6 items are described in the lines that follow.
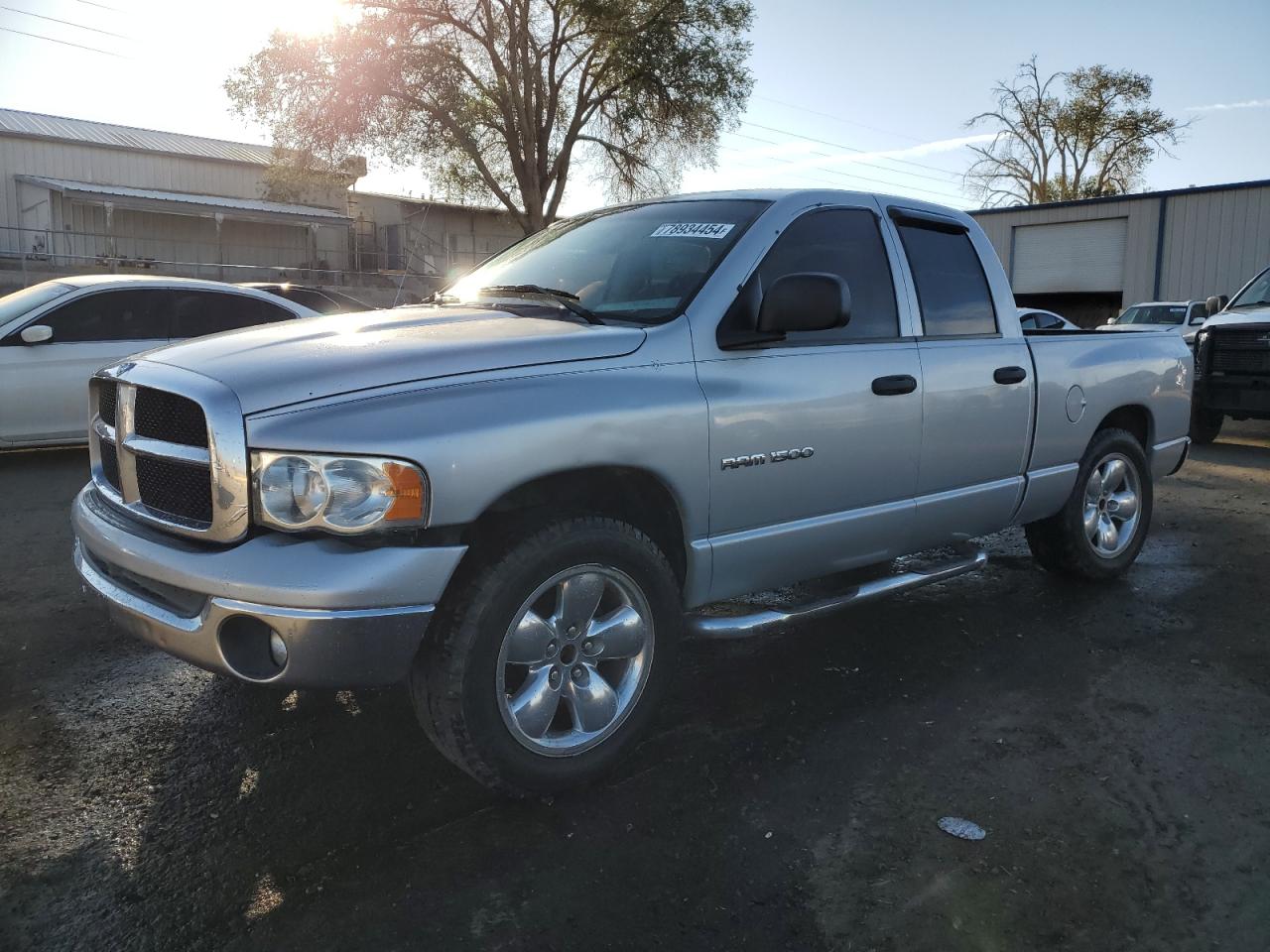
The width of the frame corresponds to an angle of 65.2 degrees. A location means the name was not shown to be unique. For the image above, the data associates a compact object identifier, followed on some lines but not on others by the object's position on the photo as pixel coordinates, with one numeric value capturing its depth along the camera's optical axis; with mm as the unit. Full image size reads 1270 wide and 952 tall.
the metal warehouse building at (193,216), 31578
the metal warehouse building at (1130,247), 25766
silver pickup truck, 2574
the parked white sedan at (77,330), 7805
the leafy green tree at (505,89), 25703
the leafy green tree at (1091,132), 46100
